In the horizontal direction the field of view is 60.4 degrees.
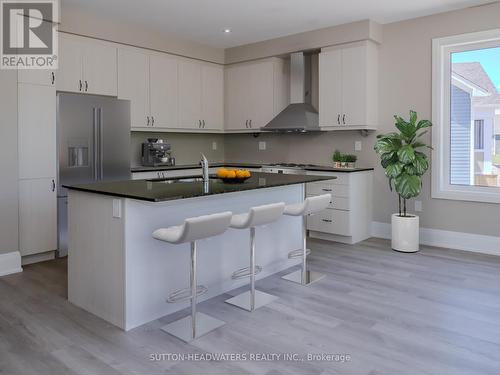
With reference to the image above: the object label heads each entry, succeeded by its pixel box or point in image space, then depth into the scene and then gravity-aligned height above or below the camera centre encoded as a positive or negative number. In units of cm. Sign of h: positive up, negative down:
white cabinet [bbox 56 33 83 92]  472 +116
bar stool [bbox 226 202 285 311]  293 -55
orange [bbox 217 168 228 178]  343 -3
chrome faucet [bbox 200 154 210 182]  320 -1
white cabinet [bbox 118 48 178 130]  539 +107
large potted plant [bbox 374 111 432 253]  462 +2
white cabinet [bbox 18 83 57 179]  414 +38
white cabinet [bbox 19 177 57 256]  420 -47
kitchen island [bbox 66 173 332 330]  276 -56
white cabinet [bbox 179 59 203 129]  610 +107
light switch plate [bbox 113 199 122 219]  273 -25
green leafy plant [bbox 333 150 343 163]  557 +15
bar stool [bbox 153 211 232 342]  250 -50
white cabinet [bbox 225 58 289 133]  619 +112
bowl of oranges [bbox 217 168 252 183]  342 -6
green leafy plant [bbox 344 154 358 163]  556 +13
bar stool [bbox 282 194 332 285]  343 -43
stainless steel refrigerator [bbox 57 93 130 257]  447 +29
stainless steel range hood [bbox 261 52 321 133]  568 +85
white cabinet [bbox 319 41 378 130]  523 +103
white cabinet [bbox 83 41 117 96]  497 +119
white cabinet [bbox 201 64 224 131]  644 +111
